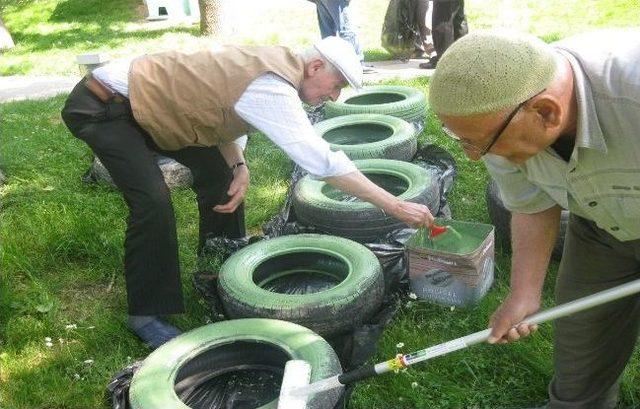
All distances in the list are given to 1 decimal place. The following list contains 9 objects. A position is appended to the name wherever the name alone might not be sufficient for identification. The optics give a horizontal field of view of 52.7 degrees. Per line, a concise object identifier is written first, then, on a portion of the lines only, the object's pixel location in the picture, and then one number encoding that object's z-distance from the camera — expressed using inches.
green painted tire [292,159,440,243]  151.8
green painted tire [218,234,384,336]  120.5
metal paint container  131.0
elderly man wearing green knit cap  61.3
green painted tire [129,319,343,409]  97.3
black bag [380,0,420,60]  334.6
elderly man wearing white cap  114.3
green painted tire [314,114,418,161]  190.9
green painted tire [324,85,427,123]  221.1
